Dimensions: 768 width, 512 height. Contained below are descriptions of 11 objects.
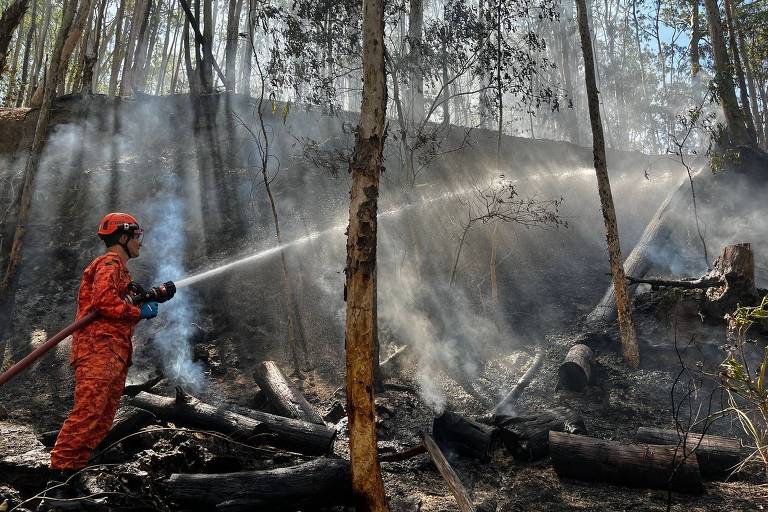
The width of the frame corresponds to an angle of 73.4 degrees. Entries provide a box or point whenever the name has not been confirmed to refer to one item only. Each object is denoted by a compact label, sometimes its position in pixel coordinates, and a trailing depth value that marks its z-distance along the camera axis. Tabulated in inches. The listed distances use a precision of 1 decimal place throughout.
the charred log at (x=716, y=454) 205.0
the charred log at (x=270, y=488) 161.0
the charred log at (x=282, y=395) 266.1
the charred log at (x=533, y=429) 235.3
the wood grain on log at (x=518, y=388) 332.8
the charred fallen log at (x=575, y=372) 335.9
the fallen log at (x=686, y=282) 336.1
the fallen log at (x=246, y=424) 216.8
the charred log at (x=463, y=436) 237.9
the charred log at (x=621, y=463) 192.5
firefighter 173.2
